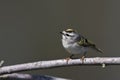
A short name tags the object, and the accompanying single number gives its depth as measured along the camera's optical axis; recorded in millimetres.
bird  6391
